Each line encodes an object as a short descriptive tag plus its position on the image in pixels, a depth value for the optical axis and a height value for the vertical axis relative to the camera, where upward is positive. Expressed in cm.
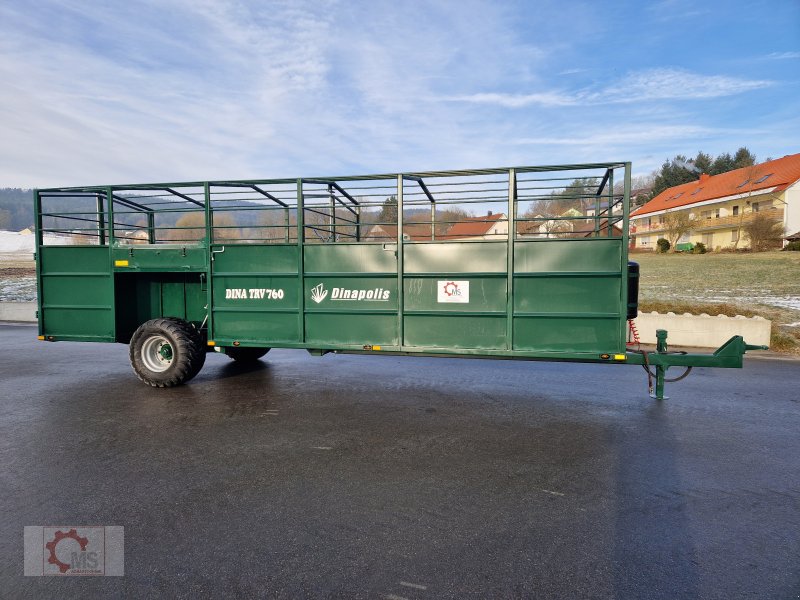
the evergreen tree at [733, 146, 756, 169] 5867 +1550
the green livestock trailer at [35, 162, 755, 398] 614 +6
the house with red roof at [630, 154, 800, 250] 3658 +711
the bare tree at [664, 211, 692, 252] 3833 +492
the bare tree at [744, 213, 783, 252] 3048 +331
